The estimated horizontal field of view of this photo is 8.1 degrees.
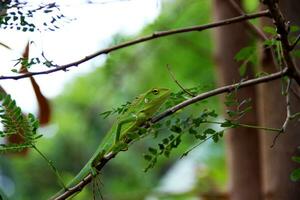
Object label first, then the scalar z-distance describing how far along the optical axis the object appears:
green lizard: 1.80
